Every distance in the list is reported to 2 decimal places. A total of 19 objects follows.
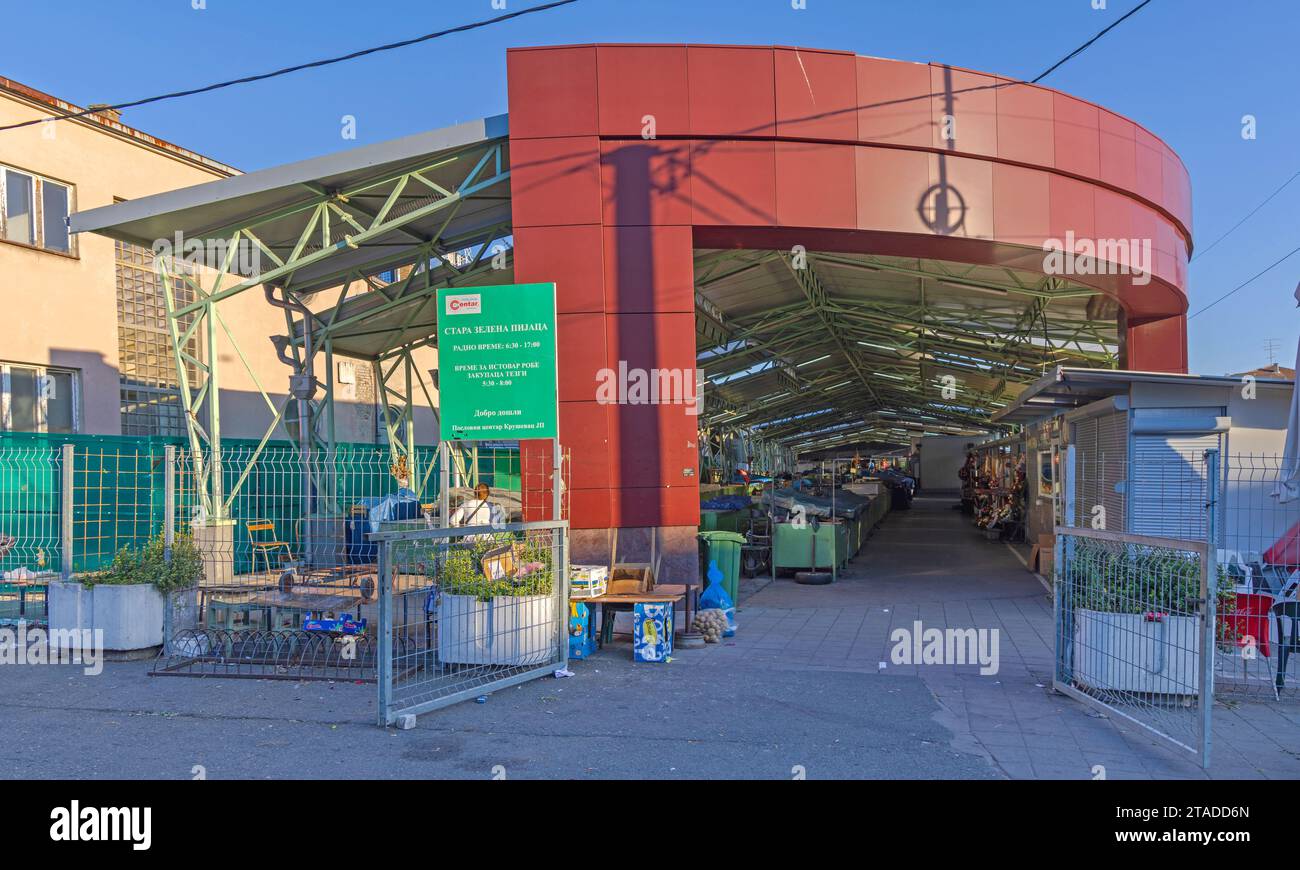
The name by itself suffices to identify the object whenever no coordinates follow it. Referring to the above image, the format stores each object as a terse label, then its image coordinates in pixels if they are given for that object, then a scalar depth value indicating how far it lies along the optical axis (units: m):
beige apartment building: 15.91
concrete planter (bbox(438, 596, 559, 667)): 7.61
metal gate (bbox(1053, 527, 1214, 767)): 6.45
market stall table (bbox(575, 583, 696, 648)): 8.67
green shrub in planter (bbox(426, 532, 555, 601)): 7.70
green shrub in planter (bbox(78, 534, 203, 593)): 8.61
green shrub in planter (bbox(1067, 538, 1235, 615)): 6.54
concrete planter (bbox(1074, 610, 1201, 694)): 6.46
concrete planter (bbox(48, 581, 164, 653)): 8.53
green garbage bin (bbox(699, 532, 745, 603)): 11.49
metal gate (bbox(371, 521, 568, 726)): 7.54
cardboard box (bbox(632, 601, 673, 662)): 8.45
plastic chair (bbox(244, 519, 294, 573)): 11.70
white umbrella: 7.95
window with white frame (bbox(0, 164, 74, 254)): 15.85
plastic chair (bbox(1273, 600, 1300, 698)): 7.05
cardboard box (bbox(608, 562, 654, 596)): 9.27
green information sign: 8.96
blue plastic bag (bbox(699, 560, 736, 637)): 10.14
